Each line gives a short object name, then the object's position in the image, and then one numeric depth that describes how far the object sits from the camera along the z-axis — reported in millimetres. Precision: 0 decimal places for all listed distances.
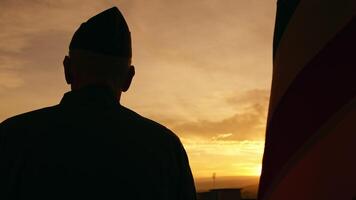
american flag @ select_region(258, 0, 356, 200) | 2104
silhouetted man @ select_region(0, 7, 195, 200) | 1922
